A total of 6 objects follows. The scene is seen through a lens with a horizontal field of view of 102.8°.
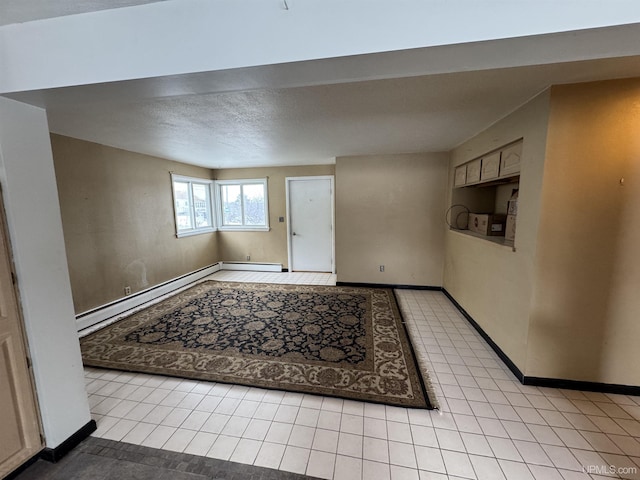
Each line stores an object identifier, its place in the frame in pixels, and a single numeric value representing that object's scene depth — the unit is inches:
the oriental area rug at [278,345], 81.7
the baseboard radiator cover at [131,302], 120.2
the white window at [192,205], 183.8
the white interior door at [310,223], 207.2
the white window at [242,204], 217.9
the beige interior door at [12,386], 51.3
